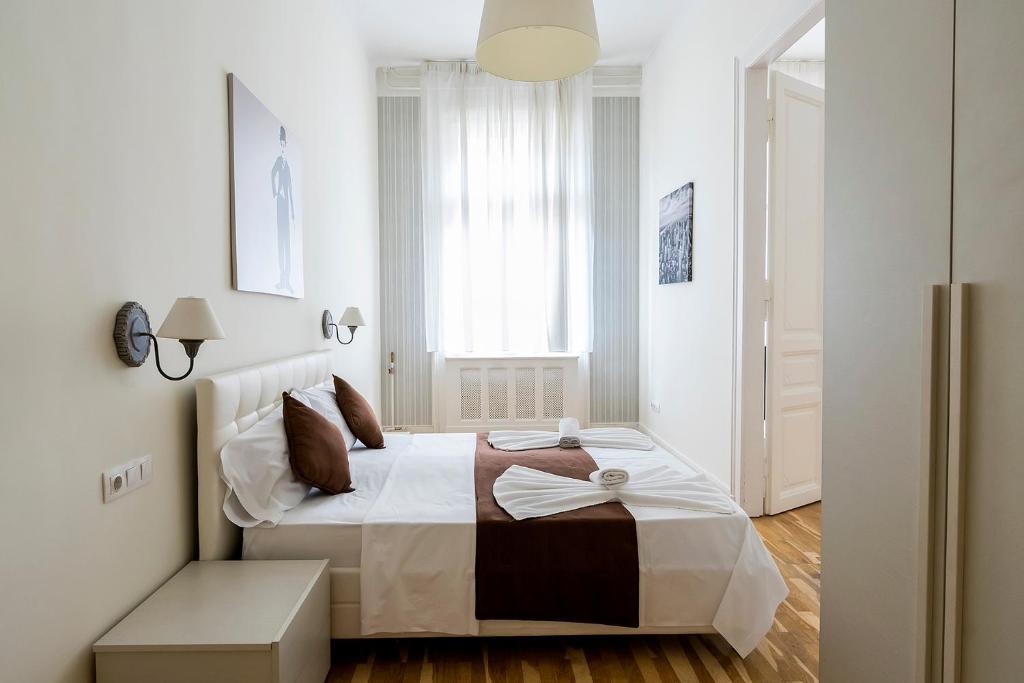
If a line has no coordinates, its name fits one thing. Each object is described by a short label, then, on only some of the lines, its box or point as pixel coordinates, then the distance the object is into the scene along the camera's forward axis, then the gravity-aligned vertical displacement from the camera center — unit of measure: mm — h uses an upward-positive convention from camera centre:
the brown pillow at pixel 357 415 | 3166 -504
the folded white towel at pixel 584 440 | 3189 -653
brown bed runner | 2061 -872
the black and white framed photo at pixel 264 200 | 2408 +534
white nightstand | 1486 -800
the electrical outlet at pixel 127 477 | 1580 -431
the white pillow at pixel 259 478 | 2066 -558
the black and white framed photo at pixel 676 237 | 4348 +616
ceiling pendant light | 2326 +1170
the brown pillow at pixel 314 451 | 2330 -512
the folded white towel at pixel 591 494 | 2205 -665
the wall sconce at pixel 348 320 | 3707 -5
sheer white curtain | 5383 +928
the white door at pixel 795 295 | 3504 +138
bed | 2064 -839
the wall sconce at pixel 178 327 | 1604 -20
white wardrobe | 864 -39
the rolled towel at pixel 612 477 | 2350 -619
